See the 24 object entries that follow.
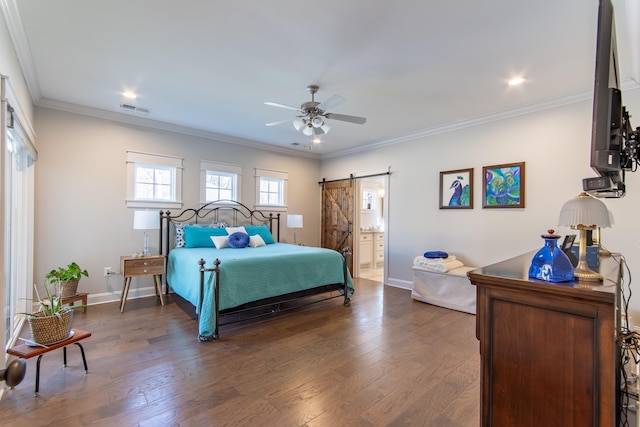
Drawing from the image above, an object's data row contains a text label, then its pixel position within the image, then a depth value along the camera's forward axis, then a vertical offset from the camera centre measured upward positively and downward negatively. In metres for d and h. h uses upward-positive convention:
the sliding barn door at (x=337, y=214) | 6.46 -0.01
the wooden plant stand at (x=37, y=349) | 2.04 -0.99
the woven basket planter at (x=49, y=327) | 2.14 -0.86
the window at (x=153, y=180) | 4.62 +0.54
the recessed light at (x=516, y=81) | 3.21 +1.49
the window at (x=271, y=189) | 6.12 +0.54
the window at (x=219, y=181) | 5.38 +0.61
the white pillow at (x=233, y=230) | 5.08 -0.29
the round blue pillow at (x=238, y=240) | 4.72 -0.43
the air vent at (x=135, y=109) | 4.20 +1.52
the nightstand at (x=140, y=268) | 4.02 -0.78
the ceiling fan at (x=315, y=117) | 3.22 +1.12
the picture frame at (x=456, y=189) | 4.57 +0.40
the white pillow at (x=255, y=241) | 5.02 -0.48
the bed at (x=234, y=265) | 3.19 -0.65
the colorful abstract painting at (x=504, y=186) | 4.05 +0.41
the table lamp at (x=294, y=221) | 5.98 -0.16
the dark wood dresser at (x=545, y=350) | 1.08 -0.55
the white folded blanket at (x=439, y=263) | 4.31 -0.74
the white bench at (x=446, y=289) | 4.06 -1.09
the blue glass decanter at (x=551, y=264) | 1.24 -0.22
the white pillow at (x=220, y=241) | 4.71 -0.46
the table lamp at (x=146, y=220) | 4.14 -0.10
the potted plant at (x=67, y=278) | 3.42 -0.79
